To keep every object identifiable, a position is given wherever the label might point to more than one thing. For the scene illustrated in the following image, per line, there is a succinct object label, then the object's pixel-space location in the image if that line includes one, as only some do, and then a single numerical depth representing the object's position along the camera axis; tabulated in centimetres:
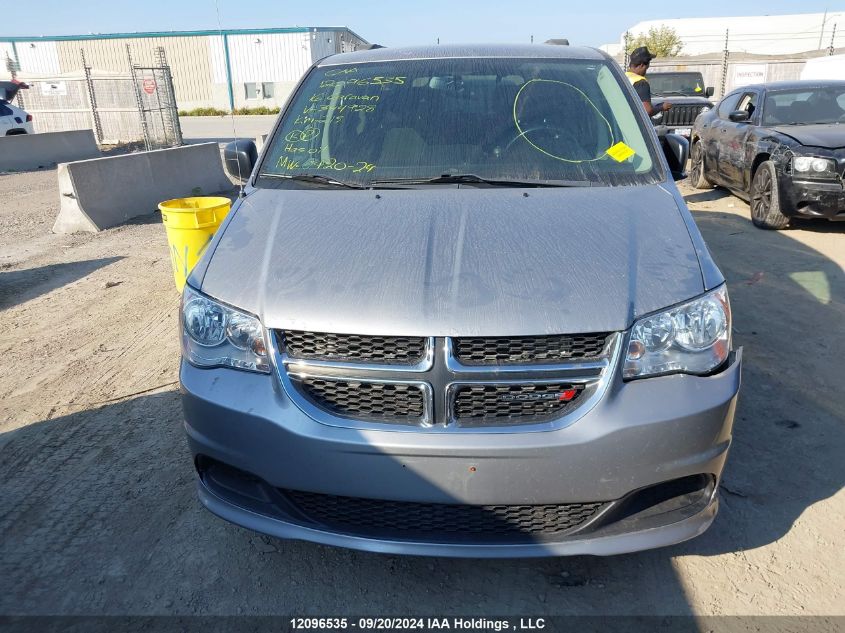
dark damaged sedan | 722
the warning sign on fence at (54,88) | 2427
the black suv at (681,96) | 1468
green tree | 5544
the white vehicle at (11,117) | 1923
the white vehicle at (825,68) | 1683
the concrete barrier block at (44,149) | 1745
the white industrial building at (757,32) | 5947
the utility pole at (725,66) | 2100
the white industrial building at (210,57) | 4688
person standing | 845
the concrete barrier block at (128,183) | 880
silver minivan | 209
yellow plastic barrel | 538
